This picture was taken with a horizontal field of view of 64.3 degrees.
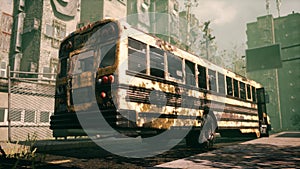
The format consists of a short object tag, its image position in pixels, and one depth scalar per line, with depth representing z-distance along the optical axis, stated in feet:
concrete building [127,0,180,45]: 91.33
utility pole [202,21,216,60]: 86.27
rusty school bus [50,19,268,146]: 15.26
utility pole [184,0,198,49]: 90.90
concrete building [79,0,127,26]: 75.36
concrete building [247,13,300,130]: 108.58
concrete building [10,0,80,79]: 62.89
